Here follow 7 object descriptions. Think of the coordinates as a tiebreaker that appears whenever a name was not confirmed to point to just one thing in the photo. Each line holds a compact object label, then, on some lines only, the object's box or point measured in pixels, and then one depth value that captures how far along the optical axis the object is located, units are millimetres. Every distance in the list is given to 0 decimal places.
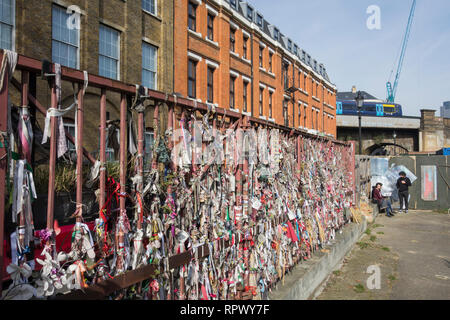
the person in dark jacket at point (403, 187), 15273
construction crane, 93250
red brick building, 18438
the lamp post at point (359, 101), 18442
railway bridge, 39781
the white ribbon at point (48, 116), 1829
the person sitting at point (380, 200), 14245
